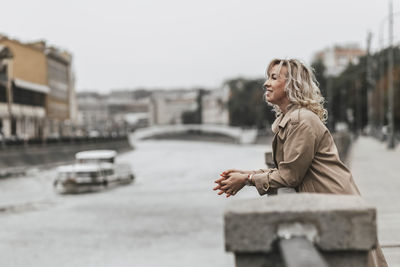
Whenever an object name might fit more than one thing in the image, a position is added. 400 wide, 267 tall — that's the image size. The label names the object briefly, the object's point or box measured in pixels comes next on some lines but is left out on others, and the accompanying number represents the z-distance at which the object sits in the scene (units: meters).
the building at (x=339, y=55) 152.75
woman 3.37
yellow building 65.57
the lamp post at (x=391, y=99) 38.09
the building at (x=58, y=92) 83.31
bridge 113.92
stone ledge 2.58
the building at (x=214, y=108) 173.00
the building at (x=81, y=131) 103.70
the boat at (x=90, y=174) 33.56
